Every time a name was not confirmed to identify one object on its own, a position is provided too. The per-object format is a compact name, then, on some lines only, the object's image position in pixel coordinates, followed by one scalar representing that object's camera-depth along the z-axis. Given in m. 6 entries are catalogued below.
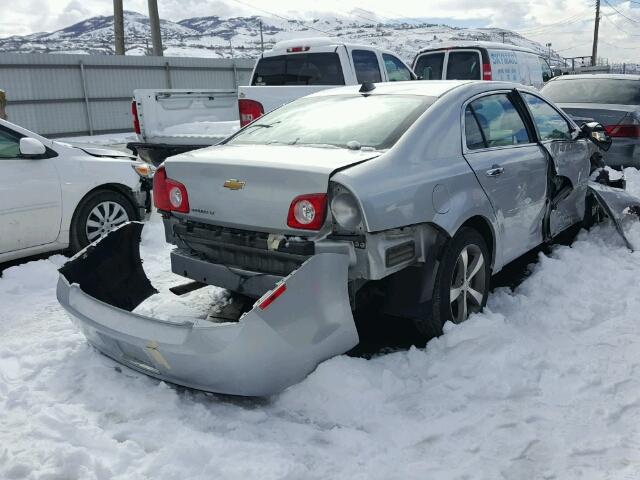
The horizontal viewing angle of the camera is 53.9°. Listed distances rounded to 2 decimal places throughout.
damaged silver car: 3.02
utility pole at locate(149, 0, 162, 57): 21.89
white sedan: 5.27
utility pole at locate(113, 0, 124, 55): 22.48
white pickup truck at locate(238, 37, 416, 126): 9.02
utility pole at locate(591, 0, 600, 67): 59.00
